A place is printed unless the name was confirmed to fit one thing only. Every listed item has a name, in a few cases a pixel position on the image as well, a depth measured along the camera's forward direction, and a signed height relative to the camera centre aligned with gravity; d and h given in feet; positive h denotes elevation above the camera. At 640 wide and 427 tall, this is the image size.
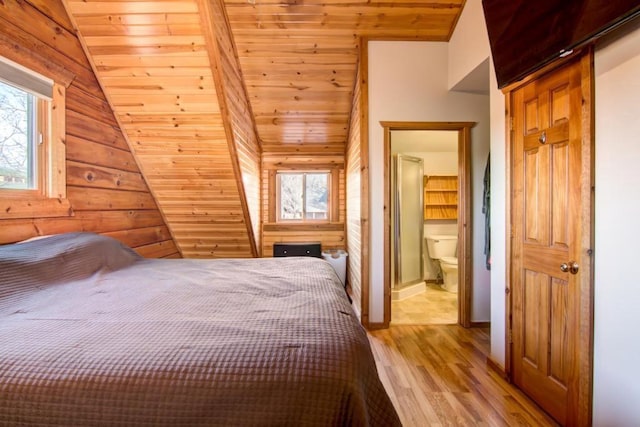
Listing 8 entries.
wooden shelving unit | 15.28 +0.76
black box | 13.67 -1.64
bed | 2.61 -1.37
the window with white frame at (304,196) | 15.19 +0.79
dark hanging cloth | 9.26 +0.10
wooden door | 5.18 -0.48
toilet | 13.76 -1.99
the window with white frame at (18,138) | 6.14 +1.55
